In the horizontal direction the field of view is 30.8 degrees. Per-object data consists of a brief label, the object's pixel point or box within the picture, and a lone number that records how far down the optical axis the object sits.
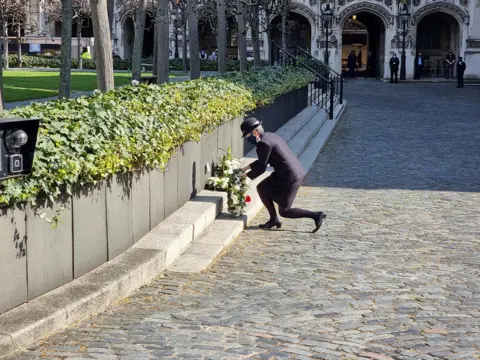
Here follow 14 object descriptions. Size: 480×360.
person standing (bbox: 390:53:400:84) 50.28
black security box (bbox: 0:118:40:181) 4.87
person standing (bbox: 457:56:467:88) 45.91
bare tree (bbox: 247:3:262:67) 28.40
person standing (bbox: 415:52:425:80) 54.03
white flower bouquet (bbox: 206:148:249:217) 10.58
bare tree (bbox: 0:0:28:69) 49.47
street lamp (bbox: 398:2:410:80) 54.78
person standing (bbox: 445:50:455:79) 53.25
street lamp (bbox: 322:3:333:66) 54.84
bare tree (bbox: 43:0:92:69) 49.00
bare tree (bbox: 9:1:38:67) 52.81
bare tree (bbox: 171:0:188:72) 48.22
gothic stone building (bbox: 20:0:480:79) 55.50
